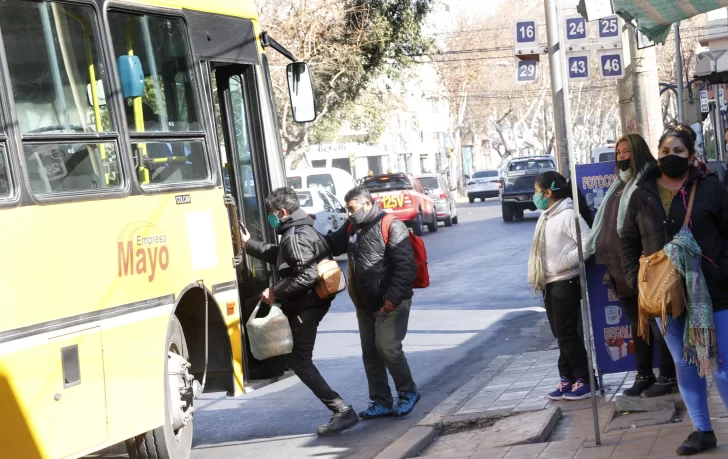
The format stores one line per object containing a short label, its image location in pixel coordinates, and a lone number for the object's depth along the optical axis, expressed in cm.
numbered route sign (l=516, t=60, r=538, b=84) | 1305
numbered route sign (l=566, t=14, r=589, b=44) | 1139
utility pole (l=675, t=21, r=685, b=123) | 2885
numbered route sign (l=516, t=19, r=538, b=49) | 1255
